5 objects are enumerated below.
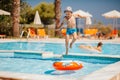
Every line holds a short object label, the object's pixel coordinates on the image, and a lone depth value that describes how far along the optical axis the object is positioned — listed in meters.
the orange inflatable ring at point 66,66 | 5.32
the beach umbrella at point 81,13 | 18.19
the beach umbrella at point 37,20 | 19.35
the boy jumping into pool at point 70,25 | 7.63
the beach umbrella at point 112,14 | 18.08
